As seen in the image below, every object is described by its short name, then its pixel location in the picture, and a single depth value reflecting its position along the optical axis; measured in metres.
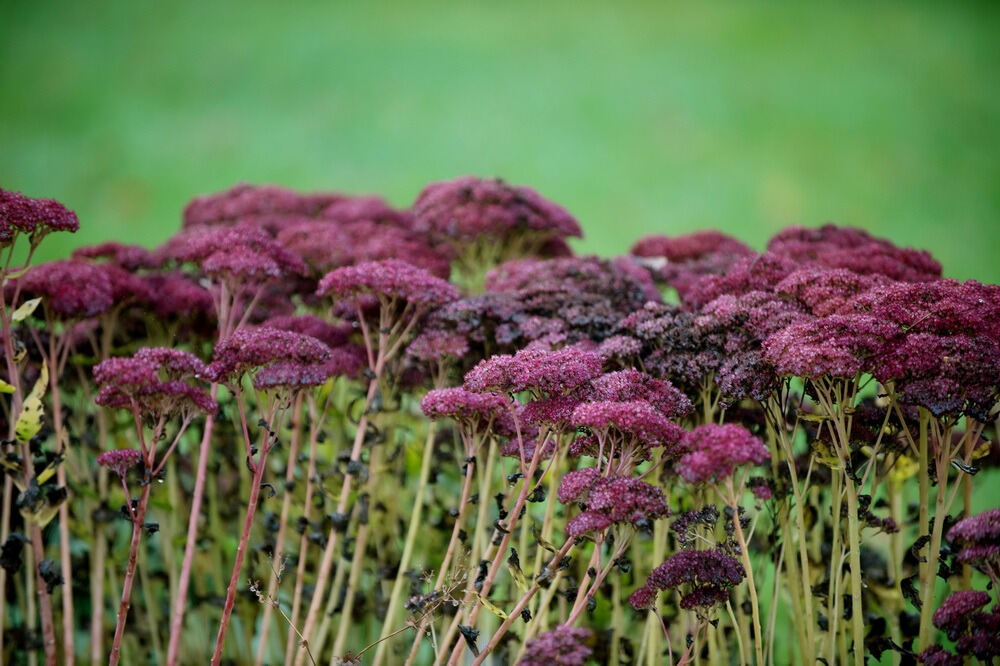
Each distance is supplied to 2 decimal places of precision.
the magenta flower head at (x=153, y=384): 4.09
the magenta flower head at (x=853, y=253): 5.57
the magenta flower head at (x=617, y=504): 3.72
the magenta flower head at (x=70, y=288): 5.33
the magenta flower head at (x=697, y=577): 3.93
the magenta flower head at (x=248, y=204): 7.59
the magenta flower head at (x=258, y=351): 4.31
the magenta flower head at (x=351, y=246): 6.38
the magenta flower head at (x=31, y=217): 4.58
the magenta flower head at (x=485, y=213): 6.87
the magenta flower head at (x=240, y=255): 5.36
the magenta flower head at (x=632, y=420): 3.77
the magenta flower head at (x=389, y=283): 5.13
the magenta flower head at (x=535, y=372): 4.07
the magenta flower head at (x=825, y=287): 4.62
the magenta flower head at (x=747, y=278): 5.29
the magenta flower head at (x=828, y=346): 3.85
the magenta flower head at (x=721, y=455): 3.59
